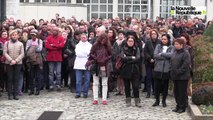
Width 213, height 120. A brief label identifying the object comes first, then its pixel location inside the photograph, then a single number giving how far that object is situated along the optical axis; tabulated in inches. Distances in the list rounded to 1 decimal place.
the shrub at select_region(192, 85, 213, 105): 477.1
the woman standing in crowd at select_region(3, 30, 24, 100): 532.7
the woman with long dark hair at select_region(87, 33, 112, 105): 511.2
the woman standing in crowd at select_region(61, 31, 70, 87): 586.8
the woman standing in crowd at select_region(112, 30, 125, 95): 545.6
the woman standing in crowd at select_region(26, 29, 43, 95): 562.9
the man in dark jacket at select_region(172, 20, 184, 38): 870.0
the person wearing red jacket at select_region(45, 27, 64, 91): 576.7
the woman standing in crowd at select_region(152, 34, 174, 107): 493.0
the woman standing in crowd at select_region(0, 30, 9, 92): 544.4
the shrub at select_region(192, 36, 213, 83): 546.6
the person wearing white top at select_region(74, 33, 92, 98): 547.8
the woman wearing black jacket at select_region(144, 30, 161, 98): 545.0
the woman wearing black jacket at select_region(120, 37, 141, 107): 493.4
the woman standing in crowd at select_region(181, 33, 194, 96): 506.3
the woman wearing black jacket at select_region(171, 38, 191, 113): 465.4
